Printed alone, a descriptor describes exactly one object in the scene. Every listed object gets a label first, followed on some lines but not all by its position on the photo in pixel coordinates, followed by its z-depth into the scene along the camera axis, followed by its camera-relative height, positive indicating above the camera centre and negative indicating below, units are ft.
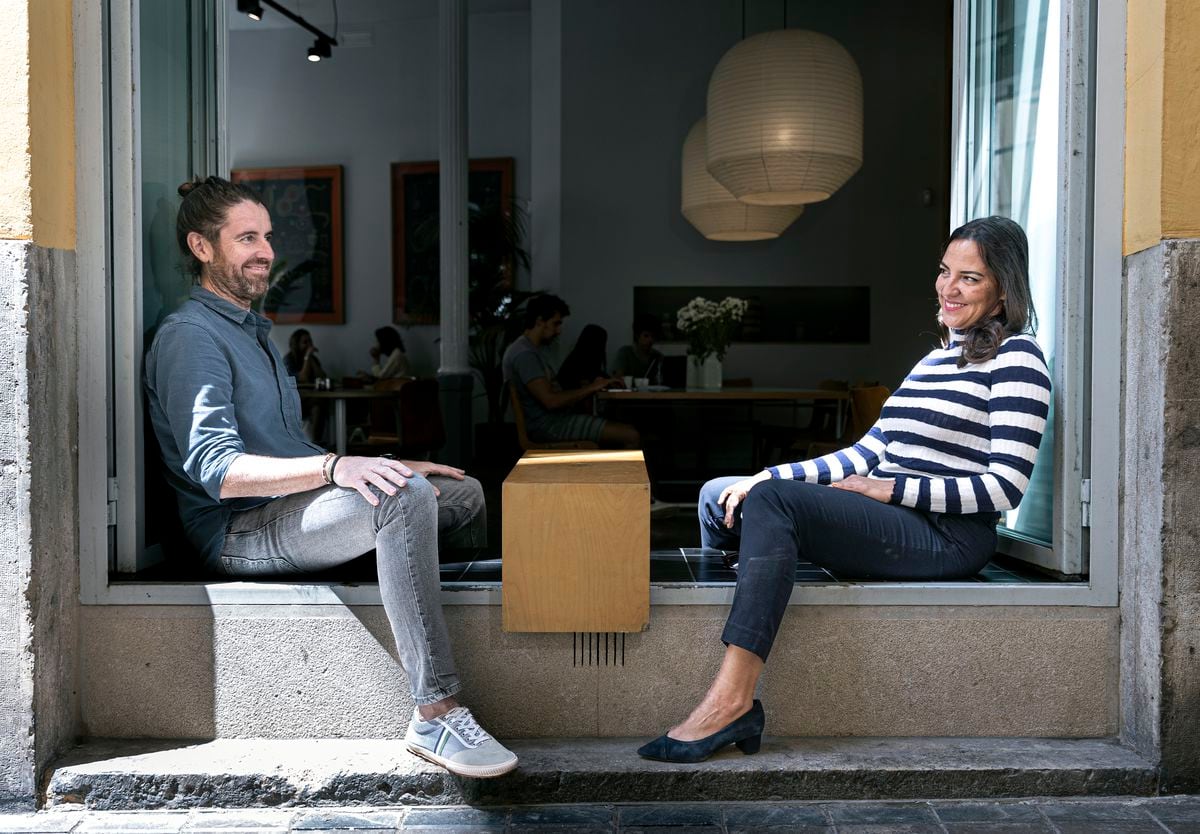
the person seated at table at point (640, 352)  28.07 +0.72
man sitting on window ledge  7.48 -0.76
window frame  8.01 +0.42
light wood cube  7.64 -1.32
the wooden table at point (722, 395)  19.34 -0.33
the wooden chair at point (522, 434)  17.27 -0.96
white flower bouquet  20.79 +1.13
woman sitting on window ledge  7.61 -0.87
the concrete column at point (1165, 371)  7.49 +0.05
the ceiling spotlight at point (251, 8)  26.94 +9.75
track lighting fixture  27.02 +10.18
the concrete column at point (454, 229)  27.35 +4.11
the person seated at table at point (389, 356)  33.65 +0.75
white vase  21.31 +0.10
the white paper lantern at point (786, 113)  18.19 +4.79
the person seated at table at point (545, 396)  17.29 -0.31
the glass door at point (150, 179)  8.41 +1.72
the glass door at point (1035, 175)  8.29 +1.88
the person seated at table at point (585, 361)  19.63 +0.32
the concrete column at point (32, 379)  7.47 -0.02
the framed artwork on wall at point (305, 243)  37.19 +4.89
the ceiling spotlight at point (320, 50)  31.61 +10.16
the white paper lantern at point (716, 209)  23.93 +4.01
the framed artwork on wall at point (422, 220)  35.83 +5.65
